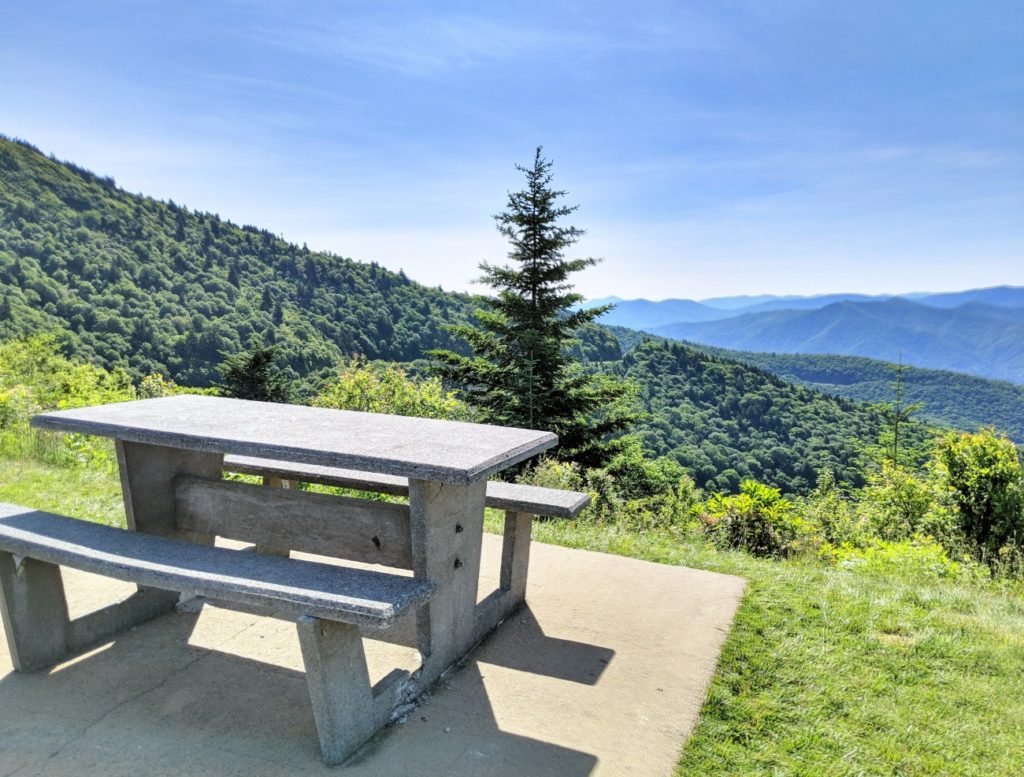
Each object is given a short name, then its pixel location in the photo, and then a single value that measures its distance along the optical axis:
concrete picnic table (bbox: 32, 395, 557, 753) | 2.57
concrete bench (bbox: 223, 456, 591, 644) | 3.26
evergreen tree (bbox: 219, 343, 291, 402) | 23.67
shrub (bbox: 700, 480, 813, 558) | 5.70
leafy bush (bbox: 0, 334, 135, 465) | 6.69
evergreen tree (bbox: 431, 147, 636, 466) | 14.93
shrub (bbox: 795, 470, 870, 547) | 8.45
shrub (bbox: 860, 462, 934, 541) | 8.47
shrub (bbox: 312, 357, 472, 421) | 14.65
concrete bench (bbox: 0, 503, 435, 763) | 2.16
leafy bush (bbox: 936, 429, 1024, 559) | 7.59
